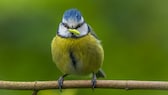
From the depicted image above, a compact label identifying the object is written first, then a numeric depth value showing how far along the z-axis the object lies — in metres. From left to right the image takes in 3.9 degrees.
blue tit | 2.21
